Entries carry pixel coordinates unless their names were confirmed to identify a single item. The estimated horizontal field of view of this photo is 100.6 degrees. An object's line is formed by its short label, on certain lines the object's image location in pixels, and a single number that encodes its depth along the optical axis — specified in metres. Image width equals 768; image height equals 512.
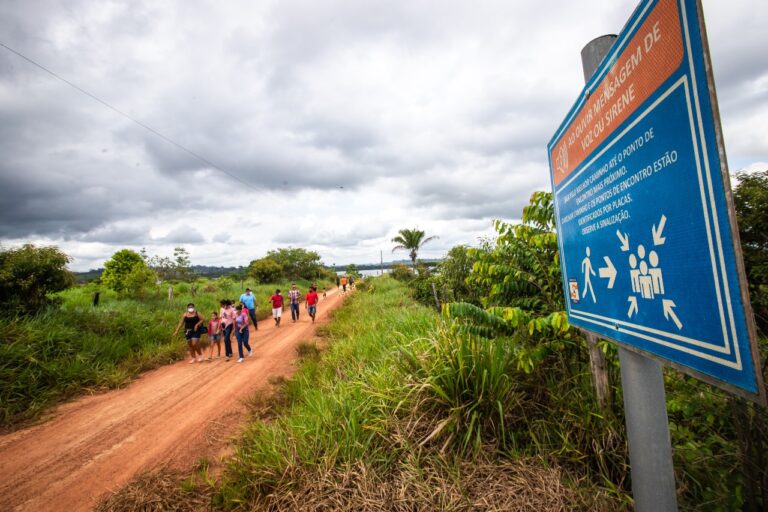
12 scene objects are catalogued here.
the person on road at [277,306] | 13.23
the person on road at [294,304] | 14.61
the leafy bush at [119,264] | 25.61
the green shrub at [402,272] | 31.72
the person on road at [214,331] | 8.84
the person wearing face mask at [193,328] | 8.17
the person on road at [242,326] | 8.77
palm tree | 29.06
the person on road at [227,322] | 8.58
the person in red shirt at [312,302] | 13.55
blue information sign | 0.90
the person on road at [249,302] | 11.70
